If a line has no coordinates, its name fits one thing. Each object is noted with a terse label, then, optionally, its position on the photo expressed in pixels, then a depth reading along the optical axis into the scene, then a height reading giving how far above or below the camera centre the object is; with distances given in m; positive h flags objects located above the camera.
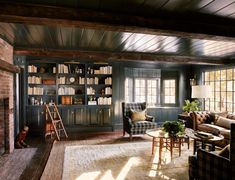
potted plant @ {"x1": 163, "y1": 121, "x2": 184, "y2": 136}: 3.82 -0.75
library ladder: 5.54 -0.93
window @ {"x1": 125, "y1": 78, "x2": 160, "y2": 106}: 7.30 -0.03
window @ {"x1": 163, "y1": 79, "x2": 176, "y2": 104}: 7.75 -0.04
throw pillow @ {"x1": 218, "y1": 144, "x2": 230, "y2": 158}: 2.42 -0.77
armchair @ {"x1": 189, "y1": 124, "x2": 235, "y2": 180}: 2.27 -0.95
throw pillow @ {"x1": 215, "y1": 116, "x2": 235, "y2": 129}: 4.92 -0.83
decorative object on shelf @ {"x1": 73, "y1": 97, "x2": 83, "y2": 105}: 6.58 -0.40
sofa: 4.63 -0.88
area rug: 3.19 -1.38
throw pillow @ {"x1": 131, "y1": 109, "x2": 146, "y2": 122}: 5.75 -0.78
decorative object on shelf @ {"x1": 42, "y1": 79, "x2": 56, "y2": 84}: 6.30 +0.25
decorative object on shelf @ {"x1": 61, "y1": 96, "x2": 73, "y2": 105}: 6.44 -0.36
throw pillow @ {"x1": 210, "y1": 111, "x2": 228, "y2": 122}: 5.46 -0.70
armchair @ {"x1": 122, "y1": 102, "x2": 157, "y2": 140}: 5.40 -0.95
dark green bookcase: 6.12 -0.13
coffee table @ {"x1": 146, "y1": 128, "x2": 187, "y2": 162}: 3.82 -0.91
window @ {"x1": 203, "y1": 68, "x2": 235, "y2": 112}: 6.23 +0.02
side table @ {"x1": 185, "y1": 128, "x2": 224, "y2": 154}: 3.48 -0.89
